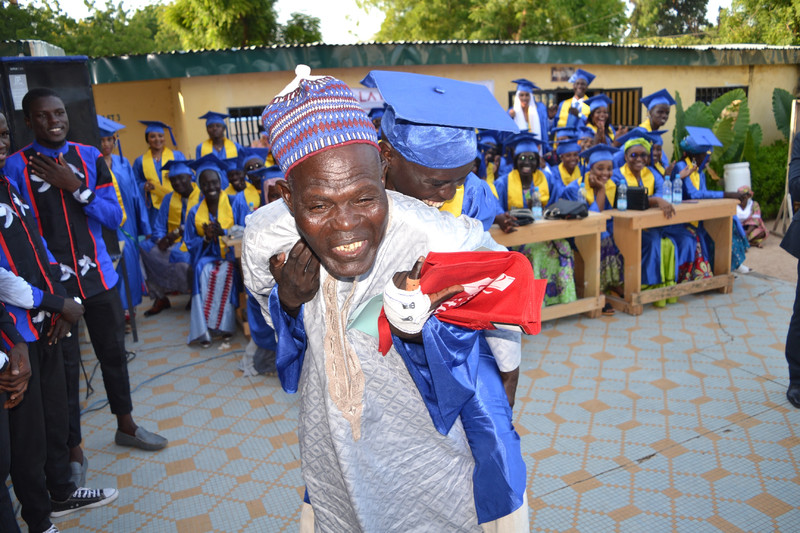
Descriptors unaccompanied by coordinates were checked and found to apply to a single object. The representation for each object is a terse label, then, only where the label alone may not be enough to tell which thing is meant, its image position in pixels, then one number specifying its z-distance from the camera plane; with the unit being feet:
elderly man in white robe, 3.83
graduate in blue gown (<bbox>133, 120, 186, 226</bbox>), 24.13
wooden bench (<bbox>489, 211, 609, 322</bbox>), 16.47
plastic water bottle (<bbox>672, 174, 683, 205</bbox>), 19.88
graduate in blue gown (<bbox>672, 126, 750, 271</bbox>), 20.24
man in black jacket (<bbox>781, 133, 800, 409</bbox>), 11.31
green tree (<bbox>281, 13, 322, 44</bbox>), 63.00
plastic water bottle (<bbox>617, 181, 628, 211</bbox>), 18.89
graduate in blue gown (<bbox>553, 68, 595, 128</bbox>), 30.01
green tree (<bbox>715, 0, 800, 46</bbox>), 54.90
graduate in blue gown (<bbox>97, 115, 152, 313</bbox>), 18.29
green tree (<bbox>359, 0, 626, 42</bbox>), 69.77
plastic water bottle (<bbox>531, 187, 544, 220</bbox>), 18.04
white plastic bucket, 28.25
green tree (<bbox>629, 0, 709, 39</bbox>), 121.80
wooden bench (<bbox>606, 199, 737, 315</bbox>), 18.06
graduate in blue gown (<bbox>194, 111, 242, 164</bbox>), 24.91
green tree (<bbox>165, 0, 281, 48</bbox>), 54.92
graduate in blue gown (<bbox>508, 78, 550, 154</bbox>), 29.64
